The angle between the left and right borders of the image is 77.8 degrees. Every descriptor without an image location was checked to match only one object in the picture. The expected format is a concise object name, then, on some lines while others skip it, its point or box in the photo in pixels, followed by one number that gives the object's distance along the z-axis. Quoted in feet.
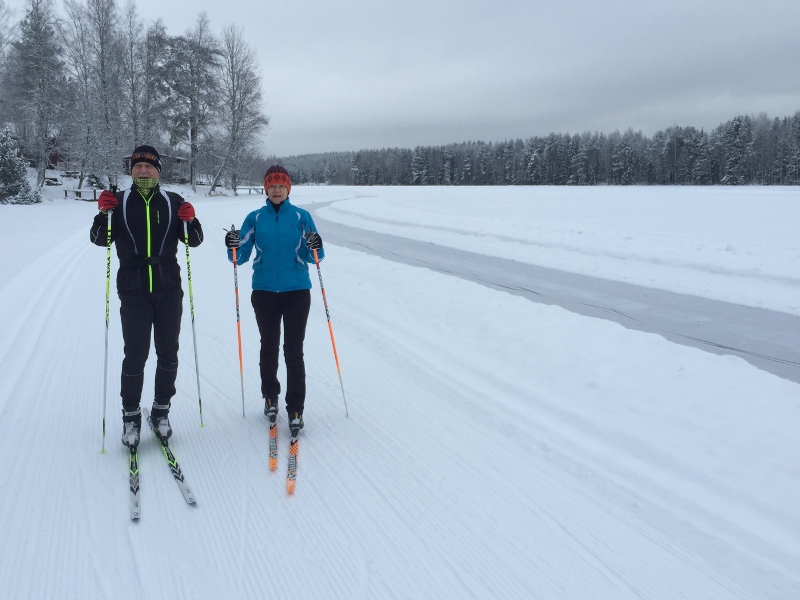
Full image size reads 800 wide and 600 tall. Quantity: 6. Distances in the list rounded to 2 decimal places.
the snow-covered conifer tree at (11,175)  76.54
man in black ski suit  10.63
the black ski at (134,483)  8.96
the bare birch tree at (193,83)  127.03
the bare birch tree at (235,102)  133.59
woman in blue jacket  11.80
